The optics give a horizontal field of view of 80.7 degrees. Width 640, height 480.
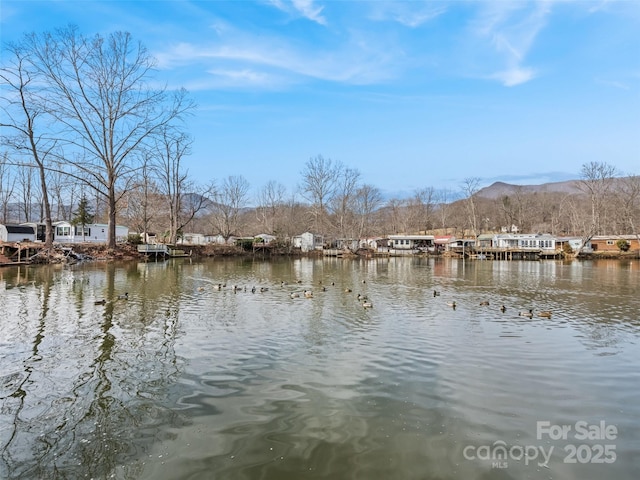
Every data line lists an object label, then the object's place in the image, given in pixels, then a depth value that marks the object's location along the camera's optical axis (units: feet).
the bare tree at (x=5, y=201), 213.66
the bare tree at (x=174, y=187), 180.75
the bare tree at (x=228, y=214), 238.19
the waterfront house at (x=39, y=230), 157.58
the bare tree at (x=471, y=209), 250.29
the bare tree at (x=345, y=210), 225.56
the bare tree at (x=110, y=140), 118.69
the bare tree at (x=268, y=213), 293.64
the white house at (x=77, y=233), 159.84
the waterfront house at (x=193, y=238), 236.51
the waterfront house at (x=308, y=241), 238.07
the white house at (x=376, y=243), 258.57
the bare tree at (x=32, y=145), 105.91
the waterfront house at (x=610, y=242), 206.49
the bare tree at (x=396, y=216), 351.05
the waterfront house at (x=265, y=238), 224.45
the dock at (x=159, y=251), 144.15
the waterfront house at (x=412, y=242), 252.83
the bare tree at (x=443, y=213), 341.60
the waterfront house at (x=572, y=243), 208.13
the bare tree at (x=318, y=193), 232.94
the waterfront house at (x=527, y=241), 213.46
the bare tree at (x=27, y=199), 219.20
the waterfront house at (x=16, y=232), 147.54
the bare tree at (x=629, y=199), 225.15
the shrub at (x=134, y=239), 156.87
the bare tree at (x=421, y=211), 359.05
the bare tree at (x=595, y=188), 207.35
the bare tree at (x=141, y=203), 180.65
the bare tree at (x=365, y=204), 245.65
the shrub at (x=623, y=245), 202.08
